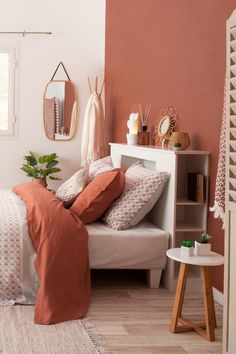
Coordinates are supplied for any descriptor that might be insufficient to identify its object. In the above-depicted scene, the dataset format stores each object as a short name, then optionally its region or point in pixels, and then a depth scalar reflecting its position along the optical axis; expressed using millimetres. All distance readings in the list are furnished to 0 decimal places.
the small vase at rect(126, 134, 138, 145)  5484
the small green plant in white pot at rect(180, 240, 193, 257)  3246
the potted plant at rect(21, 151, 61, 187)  6969
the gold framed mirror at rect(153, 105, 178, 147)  4809
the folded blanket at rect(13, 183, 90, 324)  3504
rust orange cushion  4211
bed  3719
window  7184
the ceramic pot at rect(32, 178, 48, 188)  6933
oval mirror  7246
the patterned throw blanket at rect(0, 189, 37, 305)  3701
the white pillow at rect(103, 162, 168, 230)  4176
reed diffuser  5411
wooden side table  3145
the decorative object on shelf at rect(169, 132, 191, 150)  4246
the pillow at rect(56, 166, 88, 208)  4413
